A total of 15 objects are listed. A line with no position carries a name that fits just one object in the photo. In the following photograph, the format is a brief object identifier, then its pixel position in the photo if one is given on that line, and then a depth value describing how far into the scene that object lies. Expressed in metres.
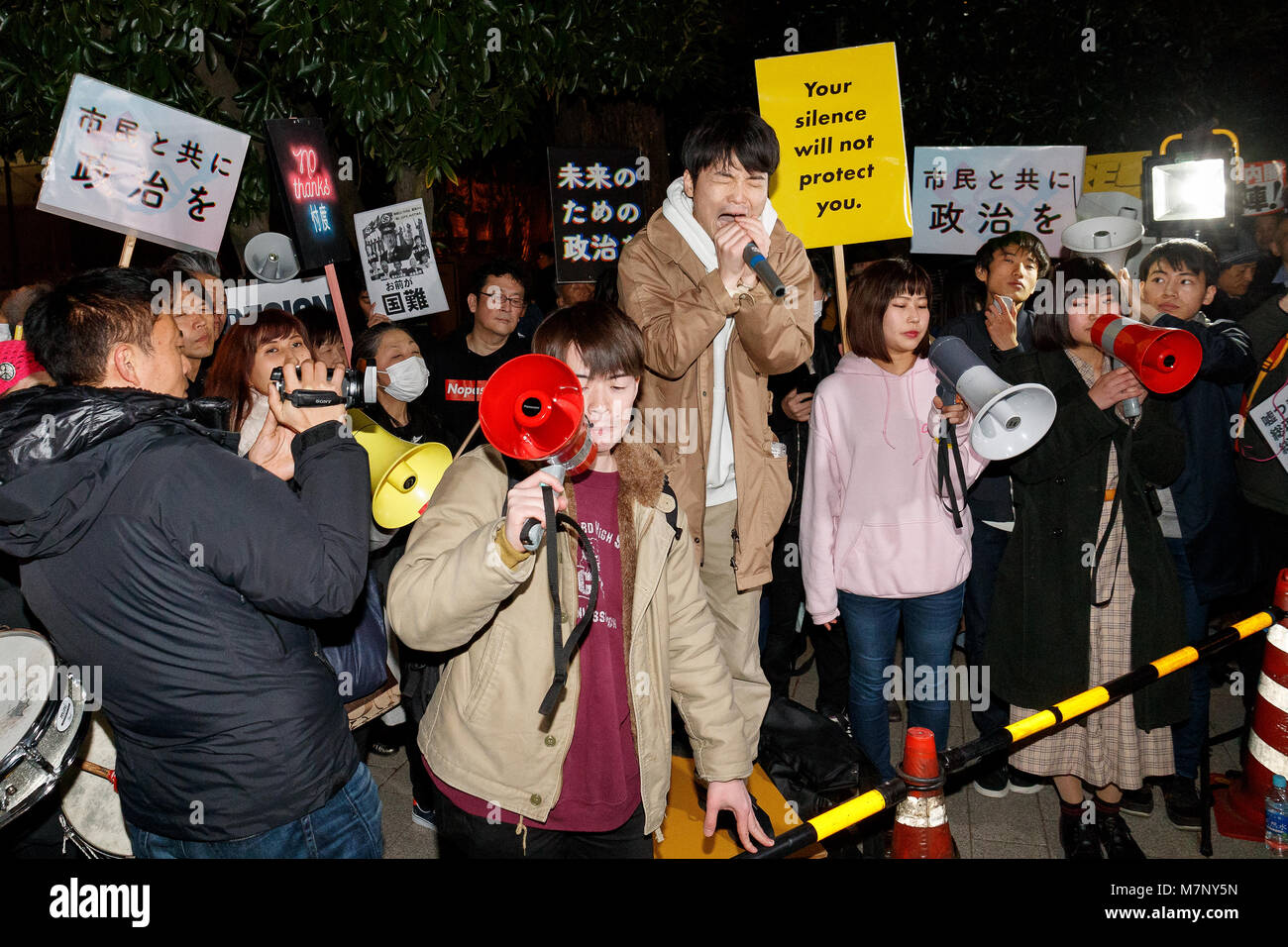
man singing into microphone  3.17
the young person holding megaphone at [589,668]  2.22
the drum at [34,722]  2.26
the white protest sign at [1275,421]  4.03
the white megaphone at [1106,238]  3.85
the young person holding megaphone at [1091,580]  3.62
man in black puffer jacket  1.94
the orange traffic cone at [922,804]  2.35
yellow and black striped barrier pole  2.18
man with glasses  5.18
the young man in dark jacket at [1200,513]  4.00
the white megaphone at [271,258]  5.98
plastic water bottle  3.25
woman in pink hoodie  3.70
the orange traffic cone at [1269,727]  3.37
